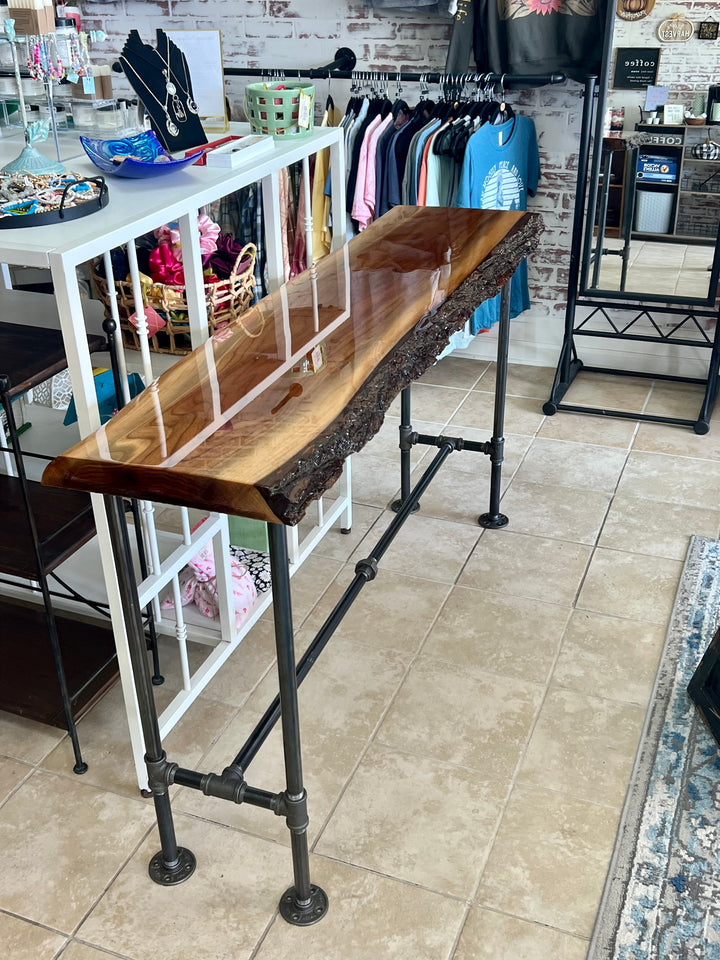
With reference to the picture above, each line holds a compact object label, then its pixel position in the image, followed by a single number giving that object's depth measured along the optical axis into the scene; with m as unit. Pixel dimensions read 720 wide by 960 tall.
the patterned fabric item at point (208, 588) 2.57
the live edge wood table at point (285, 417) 1.54
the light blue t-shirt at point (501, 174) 3.82
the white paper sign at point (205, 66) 4.30
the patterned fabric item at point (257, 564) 2.71
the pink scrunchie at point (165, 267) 4.17
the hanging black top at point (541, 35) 3.77
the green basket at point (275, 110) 2.51
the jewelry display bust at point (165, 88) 2.17
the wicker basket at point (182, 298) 3.84
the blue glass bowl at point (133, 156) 2.20
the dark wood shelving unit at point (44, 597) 1.98
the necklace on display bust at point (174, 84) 2.21
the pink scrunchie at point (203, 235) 4.27
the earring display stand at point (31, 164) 2.03
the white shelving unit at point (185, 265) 1.78
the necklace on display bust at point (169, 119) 2.25
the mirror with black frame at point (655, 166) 3.60
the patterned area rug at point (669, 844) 1.89
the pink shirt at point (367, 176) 3.91
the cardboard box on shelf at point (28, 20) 2.18
